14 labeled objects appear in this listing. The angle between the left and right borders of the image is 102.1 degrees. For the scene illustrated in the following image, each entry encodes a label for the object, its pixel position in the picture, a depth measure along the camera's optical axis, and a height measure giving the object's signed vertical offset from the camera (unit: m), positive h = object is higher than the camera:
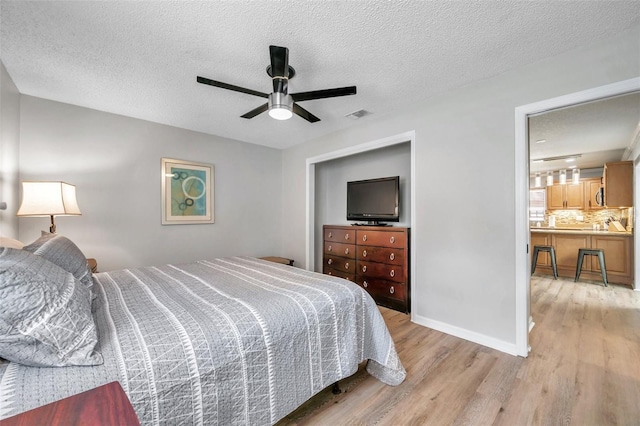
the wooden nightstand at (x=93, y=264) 2.52 -0.50
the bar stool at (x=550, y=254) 4.81 -0.75
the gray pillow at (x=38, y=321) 0.83 -0.37
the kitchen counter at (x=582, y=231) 4.58 -0.32
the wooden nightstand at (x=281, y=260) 4.21 -0.75
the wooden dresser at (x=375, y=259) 3.21 -0.63
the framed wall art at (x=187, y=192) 3.50 +0.31
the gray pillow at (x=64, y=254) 1.41 -0.23
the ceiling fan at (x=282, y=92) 1.87 +0.94
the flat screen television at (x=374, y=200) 3.50 +0.21
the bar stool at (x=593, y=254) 4.44 -0.76
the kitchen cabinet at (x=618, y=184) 4.68 +0.57
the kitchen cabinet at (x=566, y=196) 5.66 +0.41
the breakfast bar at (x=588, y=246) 4.53 -0.66
